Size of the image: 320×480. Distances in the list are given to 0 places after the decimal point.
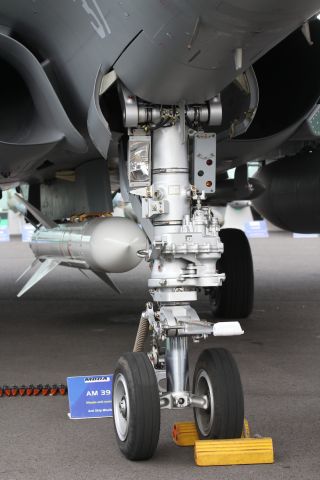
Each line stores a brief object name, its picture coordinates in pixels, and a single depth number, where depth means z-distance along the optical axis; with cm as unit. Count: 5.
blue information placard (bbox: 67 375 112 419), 424
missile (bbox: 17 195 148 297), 610
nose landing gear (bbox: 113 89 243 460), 352
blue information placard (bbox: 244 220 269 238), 2806
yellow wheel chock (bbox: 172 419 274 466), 346
